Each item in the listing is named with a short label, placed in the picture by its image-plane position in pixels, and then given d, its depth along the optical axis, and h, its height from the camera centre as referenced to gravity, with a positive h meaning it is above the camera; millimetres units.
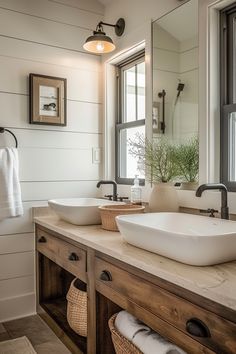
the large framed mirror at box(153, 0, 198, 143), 1904 +621
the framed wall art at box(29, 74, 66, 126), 2350 +553
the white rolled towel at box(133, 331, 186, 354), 1117 -605
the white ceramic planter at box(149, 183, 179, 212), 1805 -135
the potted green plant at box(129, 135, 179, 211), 1814 +26
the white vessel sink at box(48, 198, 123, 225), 1837 -219
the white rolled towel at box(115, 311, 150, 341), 1300 -606
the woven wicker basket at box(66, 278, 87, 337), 1761 -742
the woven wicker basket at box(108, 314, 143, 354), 1260 -666
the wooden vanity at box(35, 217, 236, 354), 889 -414
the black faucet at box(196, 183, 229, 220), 1464 -134
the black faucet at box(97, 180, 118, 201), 2223 -92
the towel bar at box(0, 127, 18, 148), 2255 +311
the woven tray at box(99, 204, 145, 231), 1705 -200
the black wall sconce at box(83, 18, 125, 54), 2076 +846
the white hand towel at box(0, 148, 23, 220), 2137 -68
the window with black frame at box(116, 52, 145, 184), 2459 +484
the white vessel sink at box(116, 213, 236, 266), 1010 -225
